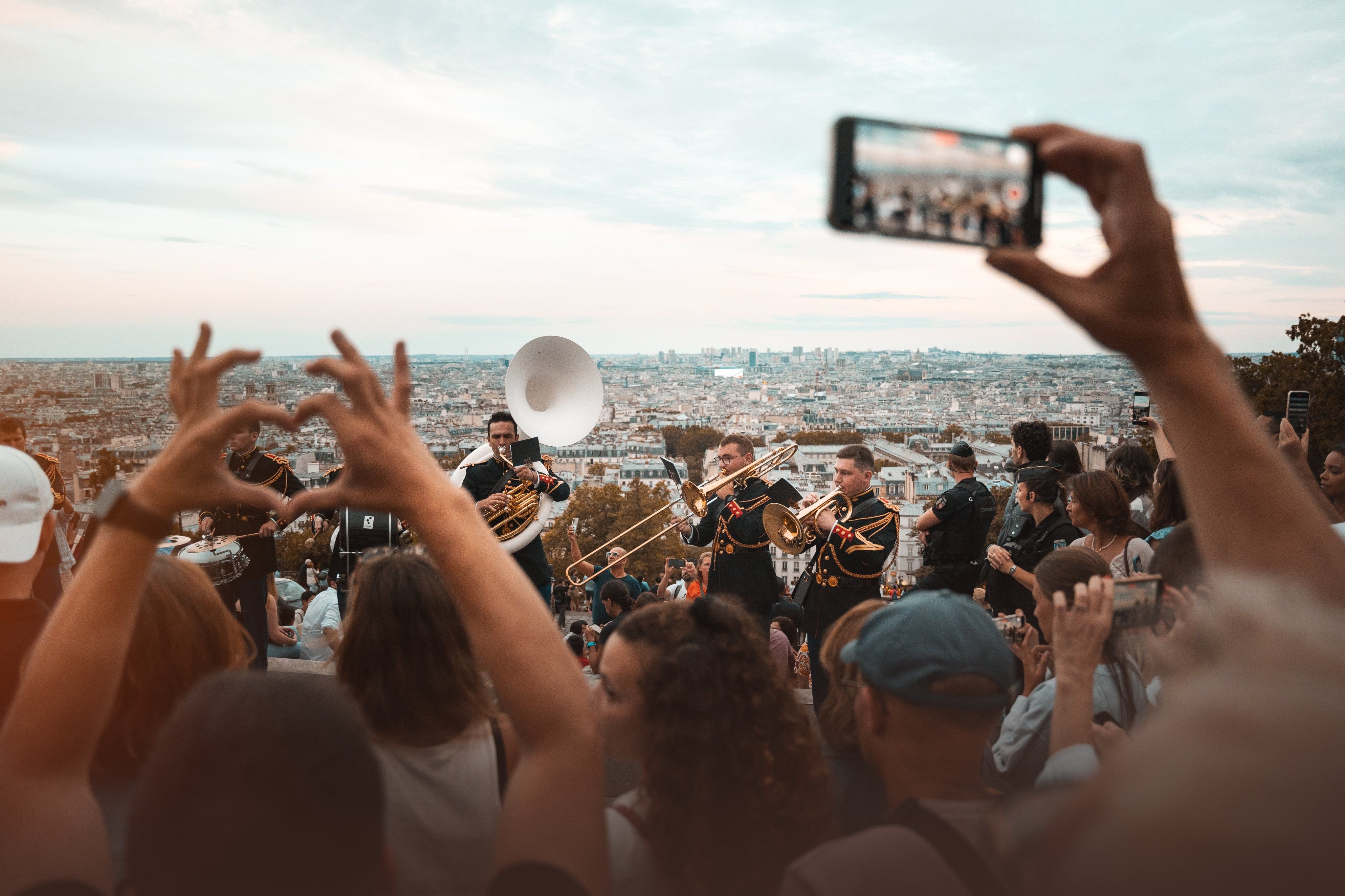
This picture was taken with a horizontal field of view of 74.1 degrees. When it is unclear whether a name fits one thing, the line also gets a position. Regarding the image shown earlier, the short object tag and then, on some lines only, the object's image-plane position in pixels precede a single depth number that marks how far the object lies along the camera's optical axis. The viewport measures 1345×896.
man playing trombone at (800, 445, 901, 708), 6.27
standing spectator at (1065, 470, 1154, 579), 4.66
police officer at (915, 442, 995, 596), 6.48
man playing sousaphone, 7.30
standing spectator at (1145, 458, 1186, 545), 4.89
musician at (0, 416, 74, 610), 4.02
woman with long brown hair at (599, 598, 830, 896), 1.57
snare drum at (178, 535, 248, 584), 5.44
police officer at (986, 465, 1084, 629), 5.70
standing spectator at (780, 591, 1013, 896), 1.32
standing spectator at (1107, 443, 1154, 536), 6.46
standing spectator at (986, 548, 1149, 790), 2.66
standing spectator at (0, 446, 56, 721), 2.47
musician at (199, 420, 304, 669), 6.21
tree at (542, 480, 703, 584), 56.38
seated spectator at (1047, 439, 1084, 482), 6.94
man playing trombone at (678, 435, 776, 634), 6.88
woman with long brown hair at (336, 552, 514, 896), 1.73
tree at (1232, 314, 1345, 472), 22.59
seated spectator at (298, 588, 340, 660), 6.26
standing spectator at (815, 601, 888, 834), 2.20
